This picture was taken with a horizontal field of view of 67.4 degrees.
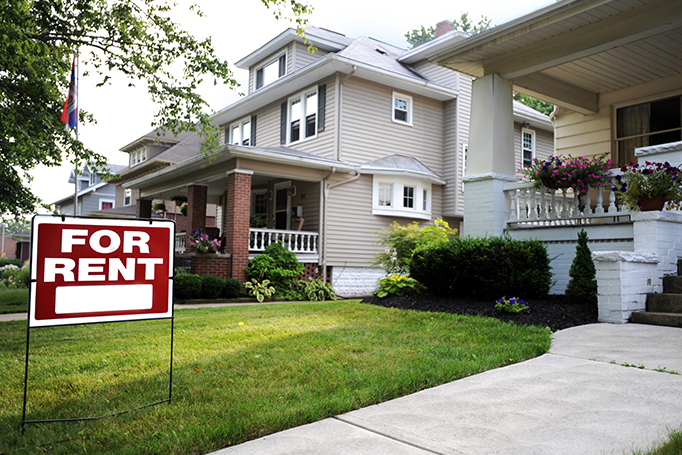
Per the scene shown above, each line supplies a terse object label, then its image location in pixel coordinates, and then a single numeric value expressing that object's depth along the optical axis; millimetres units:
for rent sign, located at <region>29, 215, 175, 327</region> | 3088
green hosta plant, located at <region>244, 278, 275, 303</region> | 12969
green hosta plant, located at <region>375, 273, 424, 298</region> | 8734
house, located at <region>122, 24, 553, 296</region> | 14930
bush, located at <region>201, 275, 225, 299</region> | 12320
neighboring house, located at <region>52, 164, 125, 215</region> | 39250
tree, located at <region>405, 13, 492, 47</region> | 40656
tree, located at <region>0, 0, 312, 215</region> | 8133
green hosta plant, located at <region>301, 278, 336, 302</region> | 13969
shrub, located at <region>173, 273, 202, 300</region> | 11914
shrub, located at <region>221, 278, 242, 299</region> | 12711
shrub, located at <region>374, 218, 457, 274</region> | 11922
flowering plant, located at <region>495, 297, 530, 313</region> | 6523
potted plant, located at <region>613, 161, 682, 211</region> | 6578
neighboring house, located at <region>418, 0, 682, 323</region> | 6531
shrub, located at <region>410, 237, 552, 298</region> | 7230
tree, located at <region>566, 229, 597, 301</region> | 7090
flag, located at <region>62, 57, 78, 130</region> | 11352
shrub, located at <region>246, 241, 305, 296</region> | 13609
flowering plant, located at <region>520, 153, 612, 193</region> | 7719
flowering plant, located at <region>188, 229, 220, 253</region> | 13230
